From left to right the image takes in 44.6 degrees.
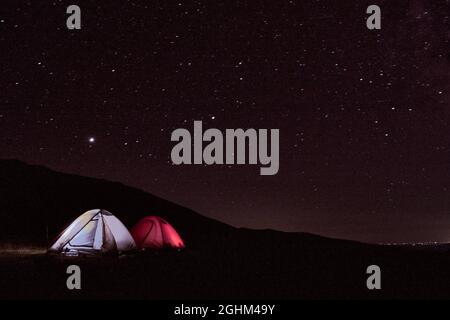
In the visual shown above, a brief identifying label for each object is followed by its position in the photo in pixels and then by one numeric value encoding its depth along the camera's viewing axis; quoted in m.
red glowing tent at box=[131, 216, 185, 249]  15.58
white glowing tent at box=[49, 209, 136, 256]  13.69
